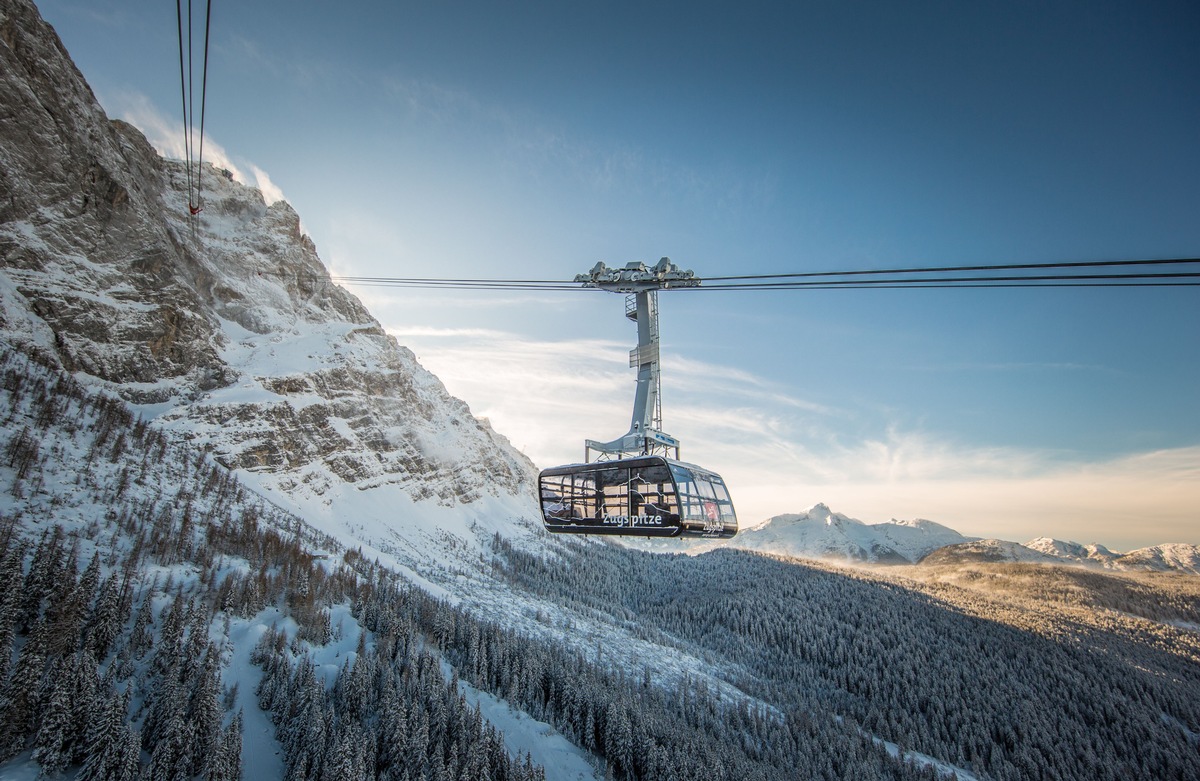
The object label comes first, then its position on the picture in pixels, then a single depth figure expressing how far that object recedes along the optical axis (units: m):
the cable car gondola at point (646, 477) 16.78
